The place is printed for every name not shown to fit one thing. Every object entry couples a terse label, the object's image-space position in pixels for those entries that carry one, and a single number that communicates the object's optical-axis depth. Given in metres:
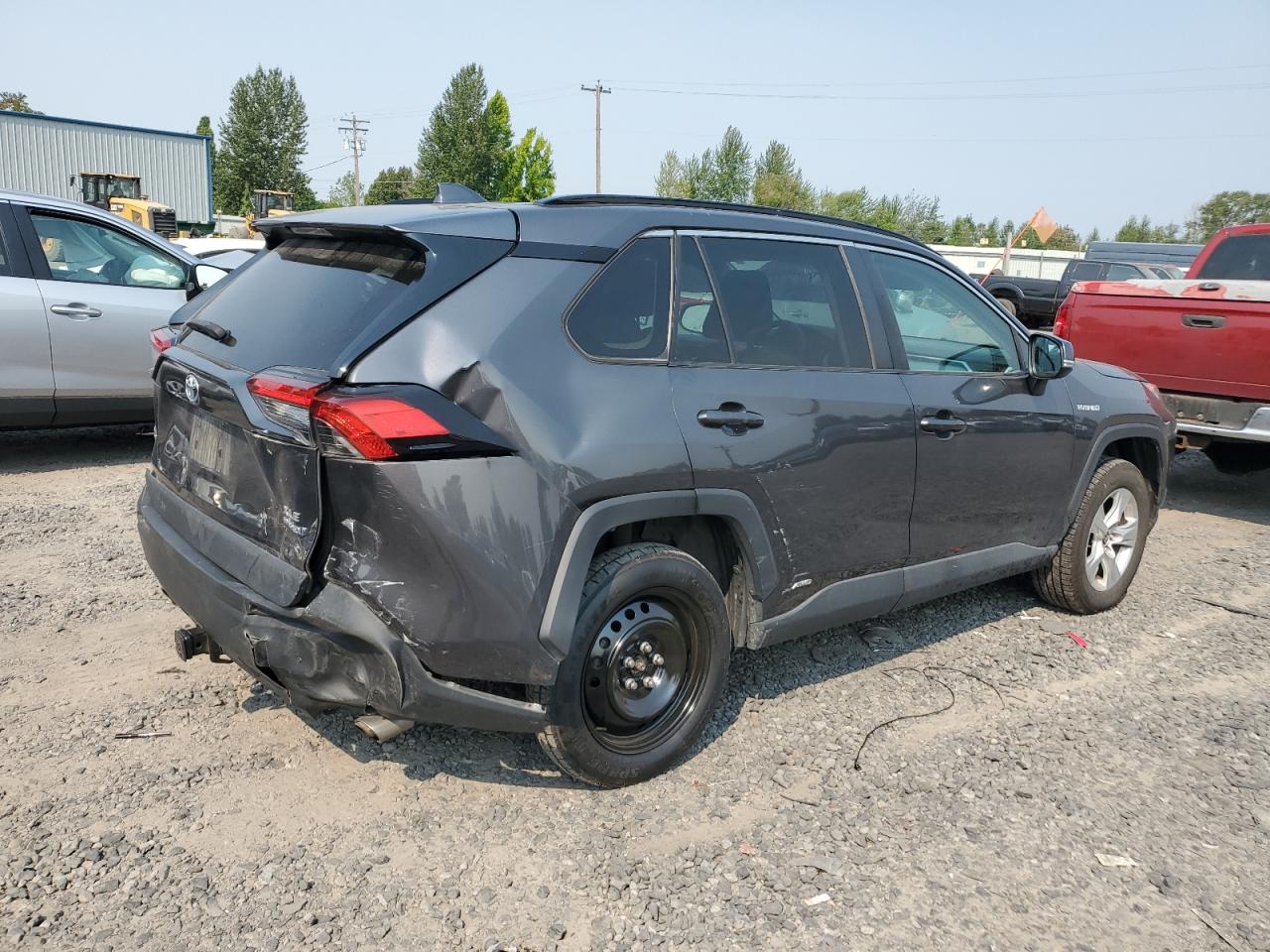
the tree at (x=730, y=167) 84.06
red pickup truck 6.56
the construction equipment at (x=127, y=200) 28.73
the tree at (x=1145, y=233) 81.06
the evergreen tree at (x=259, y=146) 78.62
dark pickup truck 16.72
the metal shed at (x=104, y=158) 42.06
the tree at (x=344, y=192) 82.06
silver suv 6.63
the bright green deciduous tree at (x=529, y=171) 71.69
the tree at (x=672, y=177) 85.00
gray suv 2.72
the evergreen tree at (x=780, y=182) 75.44
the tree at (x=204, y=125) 94.68
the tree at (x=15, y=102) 75.12
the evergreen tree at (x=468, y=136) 72.56
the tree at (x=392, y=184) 81.88
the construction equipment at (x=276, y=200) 40.57
